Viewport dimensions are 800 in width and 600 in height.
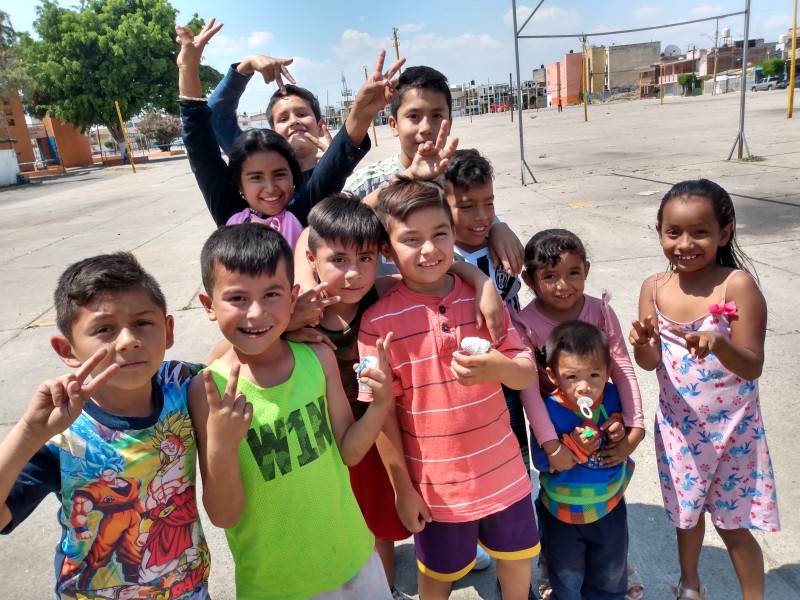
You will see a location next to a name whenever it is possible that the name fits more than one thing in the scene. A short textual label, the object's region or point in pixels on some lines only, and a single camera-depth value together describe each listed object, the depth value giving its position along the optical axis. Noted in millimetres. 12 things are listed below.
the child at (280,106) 2416
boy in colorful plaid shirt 1739
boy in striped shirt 1627
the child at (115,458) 1289
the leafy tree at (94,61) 31812
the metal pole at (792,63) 11880
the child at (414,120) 2133
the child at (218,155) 1998
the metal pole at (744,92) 8663
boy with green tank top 1434
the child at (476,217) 1881
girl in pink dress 1713
